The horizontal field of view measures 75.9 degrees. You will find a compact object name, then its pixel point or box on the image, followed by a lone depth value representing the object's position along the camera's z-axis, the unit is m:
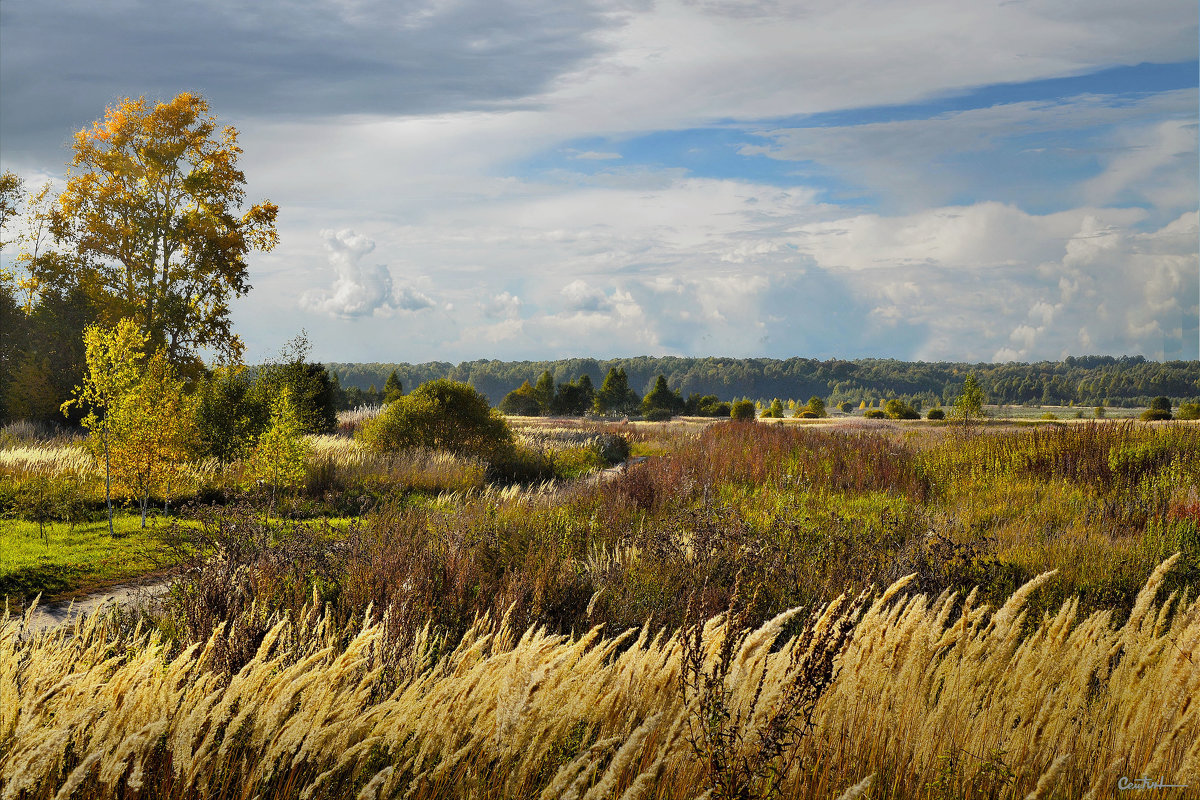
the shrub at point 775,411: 65.49
